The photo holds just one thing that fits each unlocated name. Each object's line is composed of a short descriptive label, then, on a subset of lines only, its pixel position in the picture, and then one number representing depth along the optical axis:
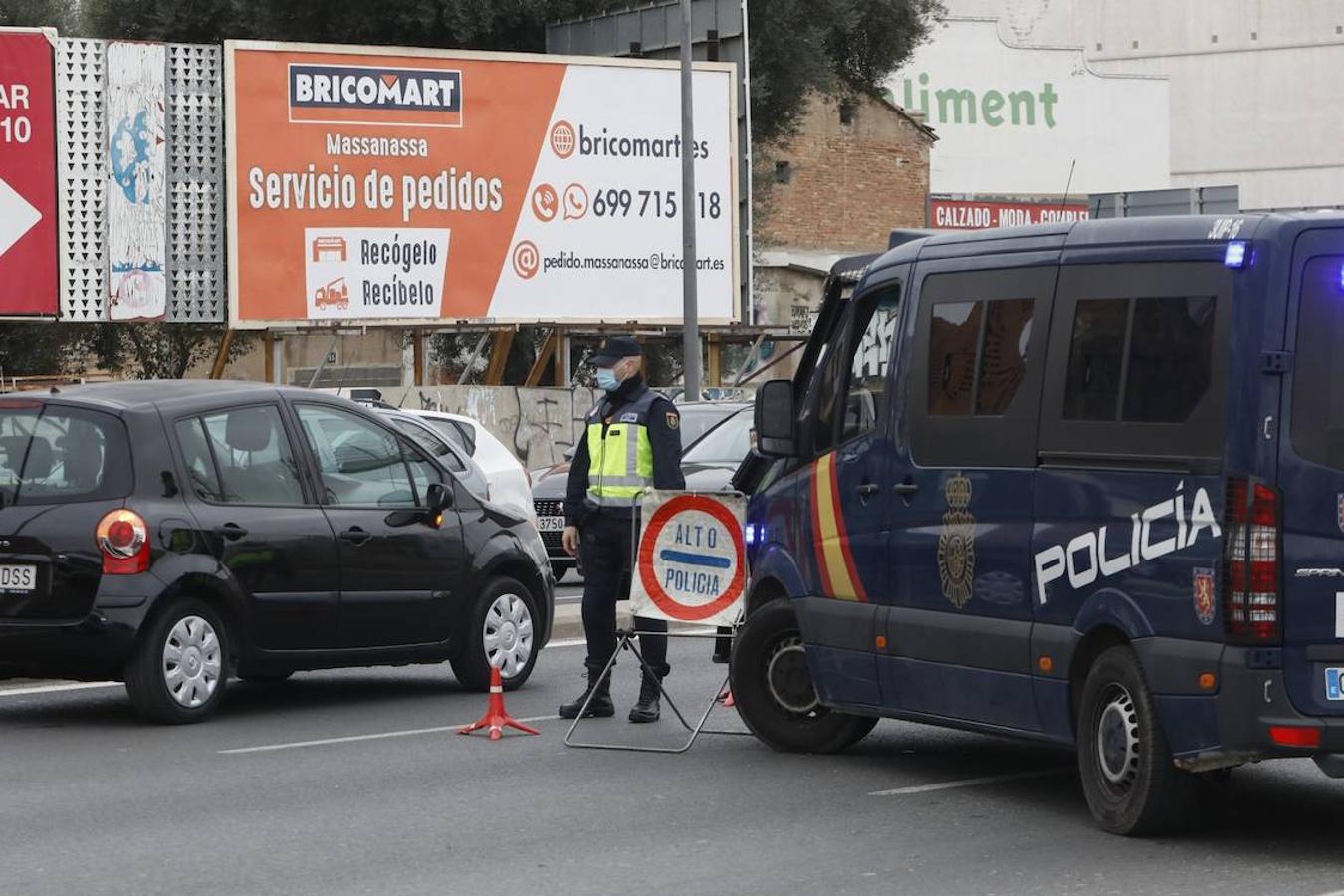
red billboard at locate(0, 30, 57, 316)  31.64
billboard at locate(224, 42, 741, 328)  33.06
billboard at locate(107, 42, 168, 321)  32.44
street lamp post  30.06
